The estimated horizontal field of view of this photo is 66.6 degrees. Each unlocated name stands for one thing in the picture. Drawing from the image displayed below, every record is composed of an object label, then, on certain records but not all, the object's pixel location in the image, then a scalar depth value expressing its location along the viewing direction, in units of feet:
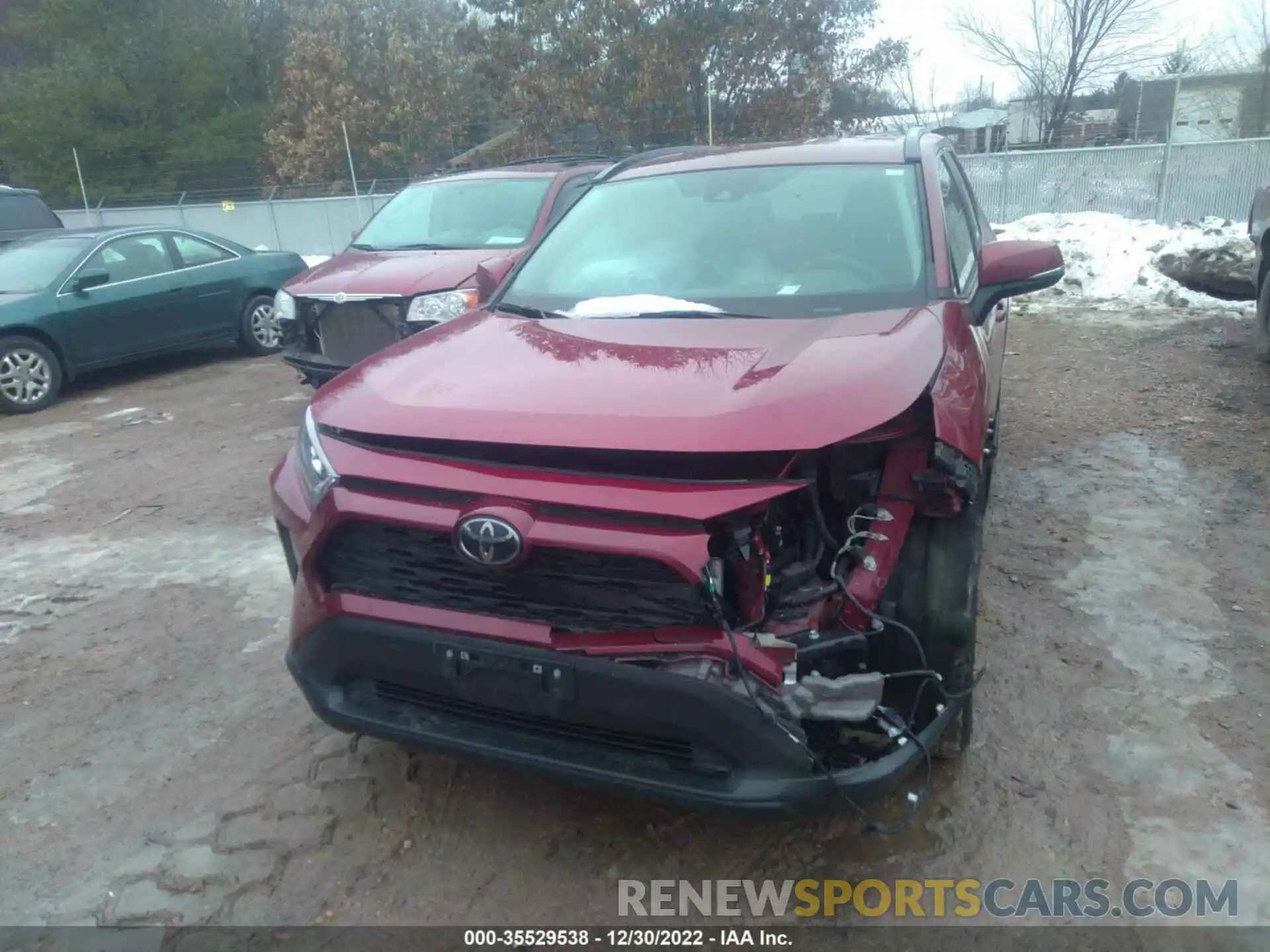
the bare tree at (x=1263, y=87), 67.15
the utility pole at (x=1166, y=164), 47.78
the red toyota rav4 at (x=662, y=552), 7.27
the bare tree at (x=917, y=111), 74.38
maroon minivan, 20.52
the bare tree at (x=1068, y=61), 89.10
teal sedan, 26.43
